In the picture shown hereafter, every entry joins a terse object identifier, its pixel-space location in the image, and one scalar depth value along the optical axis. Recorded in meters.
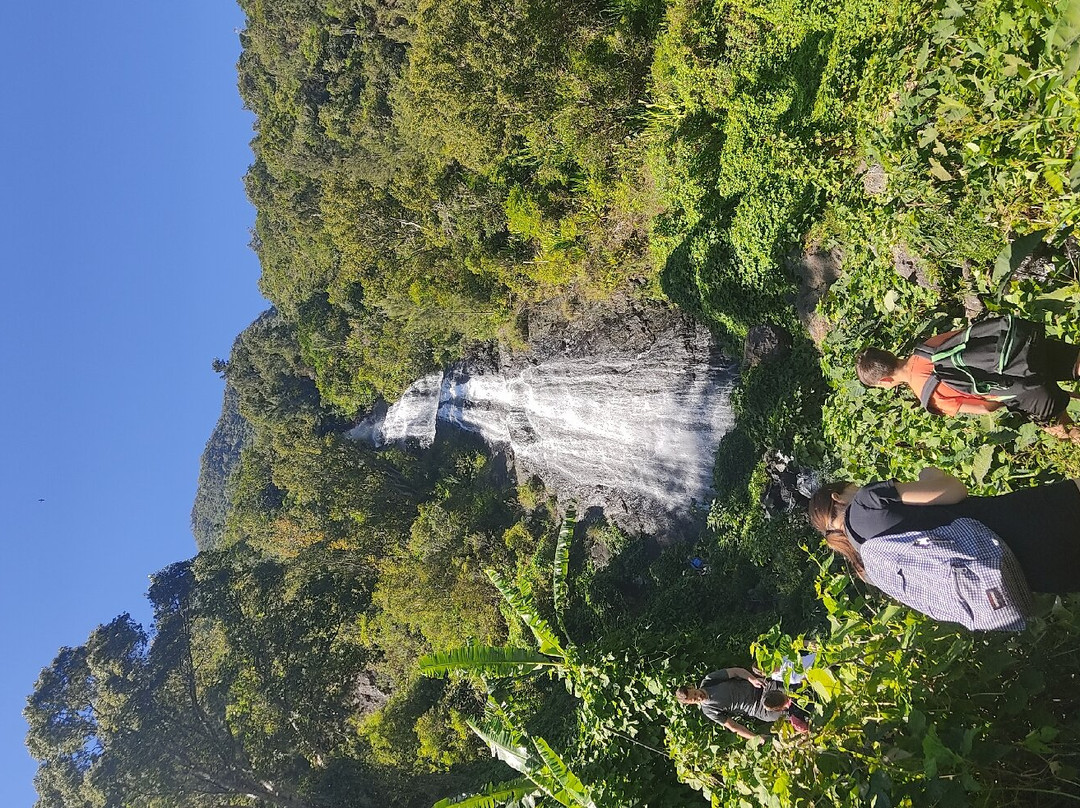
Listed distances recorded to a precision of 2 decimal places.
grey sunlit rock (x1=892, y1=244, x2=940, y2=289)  6.68
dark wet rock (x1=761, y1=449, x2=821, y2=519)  10.26
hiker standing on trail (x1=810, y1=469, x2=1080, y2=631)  3.60
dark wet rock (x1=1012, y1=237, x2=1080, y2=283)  4.97
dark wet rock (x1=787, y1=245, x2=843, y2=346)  9.29
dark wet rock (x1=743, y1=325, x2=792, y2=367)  10.88
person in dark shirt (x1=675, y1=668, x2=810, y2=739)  6.02
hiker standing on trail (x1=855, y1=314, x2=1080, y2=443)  4.18
